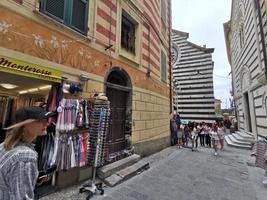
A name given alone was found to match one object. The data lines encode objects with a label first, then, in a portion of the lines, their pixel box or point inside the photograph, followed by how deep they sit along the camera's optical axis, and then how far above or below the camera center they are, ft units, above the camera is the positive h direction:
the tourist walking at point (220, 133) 28.72 -2.95
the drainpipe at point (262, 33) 22.67 +12.12
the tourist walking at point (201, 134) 35.17 -3.75
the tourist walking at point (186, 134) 34.48 -3.77
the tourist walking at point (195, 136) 31.84 -3.80
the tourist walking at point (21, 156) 3.50 -0.92
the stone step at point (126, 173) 13.64 -5.34
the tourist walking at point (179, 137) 31.89 -4.11
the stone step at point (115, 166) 14.21 -4.76
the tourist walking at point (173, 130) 34.07 -2.85
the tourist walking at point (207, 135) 34.01 -3.94
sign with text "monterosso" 9.40 +2.96
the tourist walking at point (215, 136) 26.53 -3.34
